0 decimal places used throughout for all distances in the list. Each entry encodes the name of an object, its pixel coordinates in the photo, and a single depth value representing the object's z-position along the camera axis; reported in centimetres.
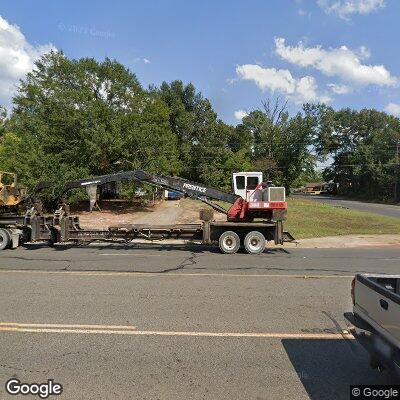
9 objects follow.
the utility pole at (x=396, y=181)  6445
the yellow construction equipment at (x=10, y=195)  1528
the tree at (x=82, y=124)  2858
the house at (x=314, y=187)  13532
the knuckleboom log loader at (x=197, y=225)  1397
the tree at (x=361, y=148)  7038
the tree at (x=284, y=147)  6625
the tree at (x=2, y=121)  5373
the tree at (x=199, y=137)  5706
